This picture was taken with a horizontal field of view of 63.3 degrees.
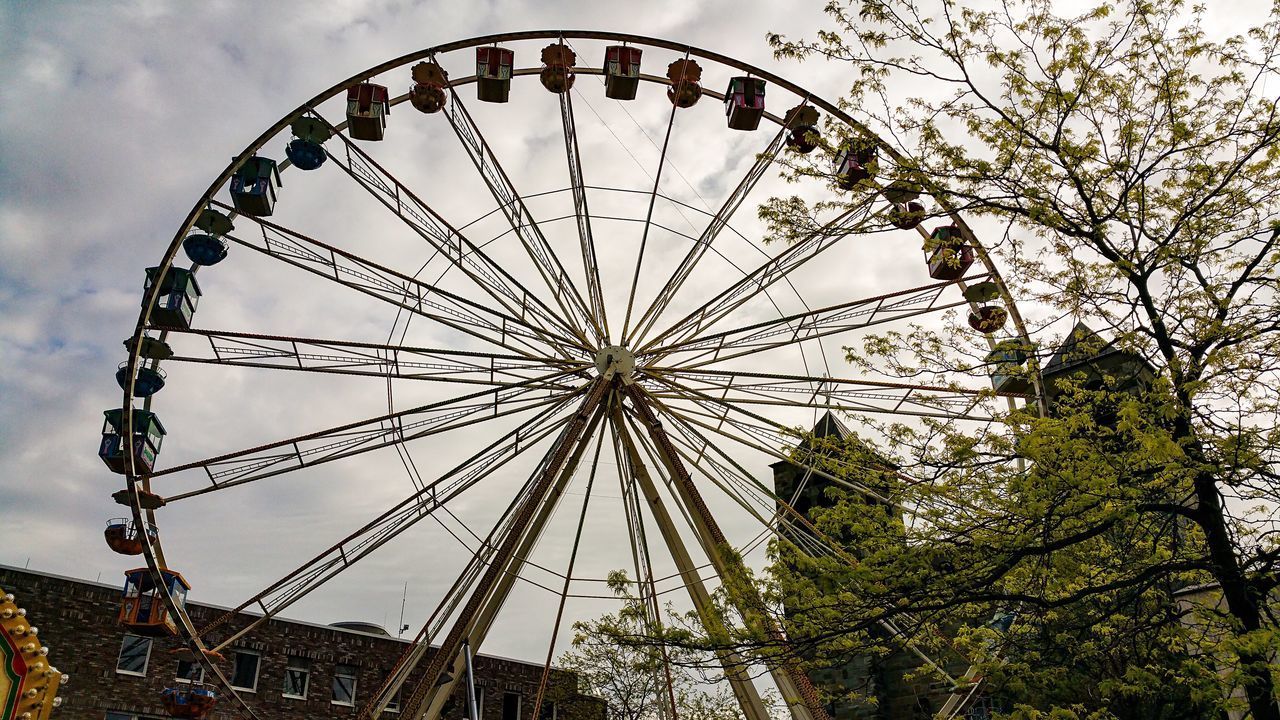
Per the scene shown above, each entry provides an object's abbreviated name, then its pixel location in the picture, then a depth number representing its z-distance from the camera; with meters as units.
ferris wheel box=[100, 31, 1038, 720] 17.83
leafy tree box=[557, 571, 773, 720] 31.45
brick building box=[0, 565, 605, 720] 25.30
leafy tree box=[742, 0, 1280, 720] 9.70
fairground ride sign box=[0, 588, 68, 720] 11.65
